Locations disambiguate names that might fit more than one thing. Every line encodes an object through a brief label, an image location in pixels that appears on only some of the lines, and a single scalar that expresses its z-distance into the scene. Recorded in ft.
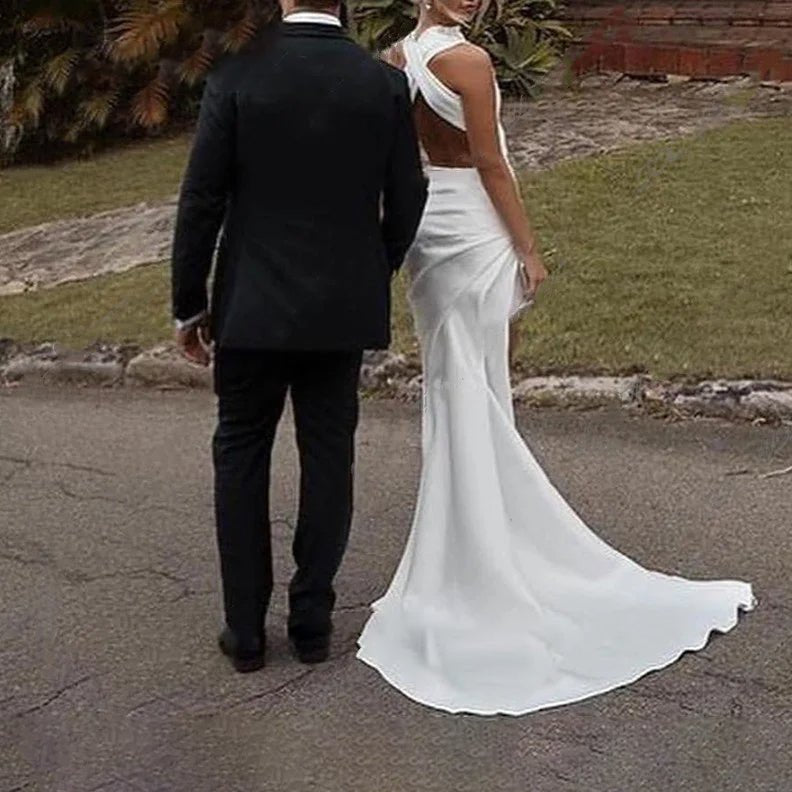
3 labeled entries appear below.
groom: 12.25
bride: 13.64
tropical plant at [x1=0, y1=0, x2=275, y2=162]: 40.45
